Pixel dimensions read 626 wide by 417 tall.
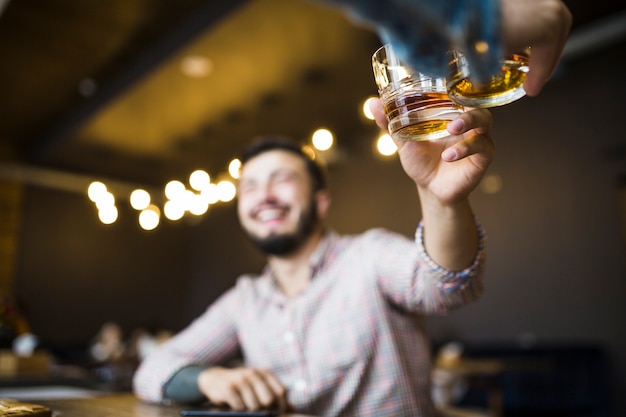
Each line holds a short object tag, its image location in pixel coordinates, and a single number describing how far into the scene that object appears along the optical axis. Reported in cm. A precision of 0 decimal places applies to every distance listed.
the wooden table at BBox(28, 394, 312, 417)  92
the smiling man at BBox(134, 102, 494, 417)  88
